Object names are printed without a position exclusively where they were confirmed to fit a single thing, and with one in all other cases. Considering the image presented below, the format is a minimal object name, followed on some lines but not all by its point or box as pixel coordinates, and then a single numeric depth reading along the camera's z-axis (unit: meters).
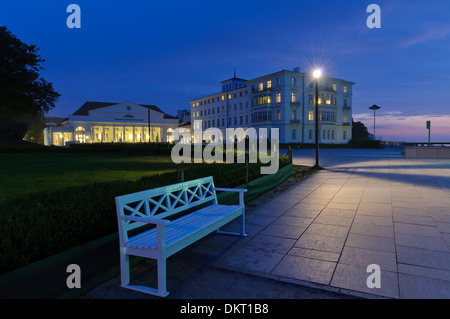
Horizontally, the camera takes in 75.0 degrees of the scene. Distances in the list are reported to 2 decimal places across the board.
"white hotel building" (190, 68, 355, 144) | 63.16
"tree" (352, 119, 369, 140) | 94.06
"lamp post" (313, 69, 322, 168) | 17.41
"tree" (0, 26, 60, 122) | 34.09
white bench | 3.69
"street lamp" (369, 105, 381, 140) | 56.67
